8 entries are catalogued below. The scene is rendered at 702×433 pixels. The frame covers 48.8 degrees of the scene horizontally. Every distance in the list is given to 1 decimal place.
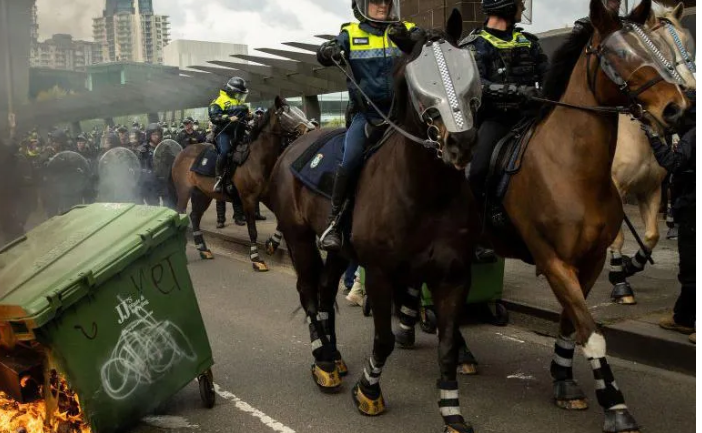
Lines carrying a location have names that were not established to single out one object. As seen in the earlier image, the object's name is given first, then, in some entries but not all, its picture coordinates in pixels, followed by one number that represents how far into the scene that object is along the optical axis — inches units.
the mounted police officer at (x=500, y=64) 228.1
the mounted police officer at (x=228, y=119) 502.3
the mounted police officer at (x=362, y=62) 211.9
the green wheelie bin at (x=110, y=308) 172.4
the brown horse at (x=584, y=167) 180.5
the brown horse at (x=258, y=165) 453.1
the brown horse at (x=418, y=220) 175.9
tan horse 301.0
